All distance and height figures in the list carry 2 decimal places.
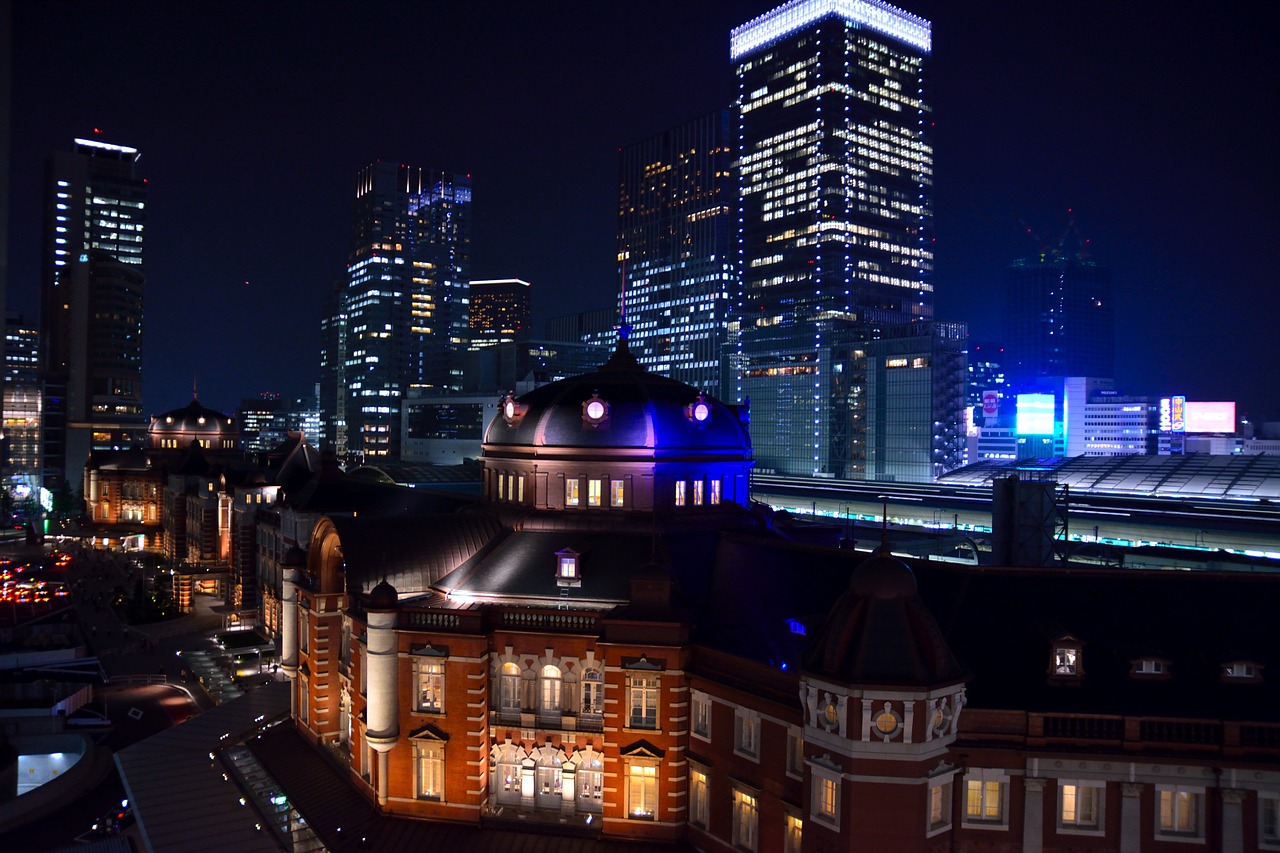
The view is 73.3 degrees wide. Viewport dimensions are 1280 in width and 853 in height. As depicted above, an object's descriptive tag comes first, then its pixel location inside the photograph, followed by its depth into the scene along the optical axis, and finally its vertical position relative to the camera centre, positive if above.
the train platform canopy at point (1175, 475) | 105.25 -4.09
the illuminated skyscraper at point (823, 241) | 186.62 +45.35
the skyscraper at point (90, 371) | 188.25 +13.77
